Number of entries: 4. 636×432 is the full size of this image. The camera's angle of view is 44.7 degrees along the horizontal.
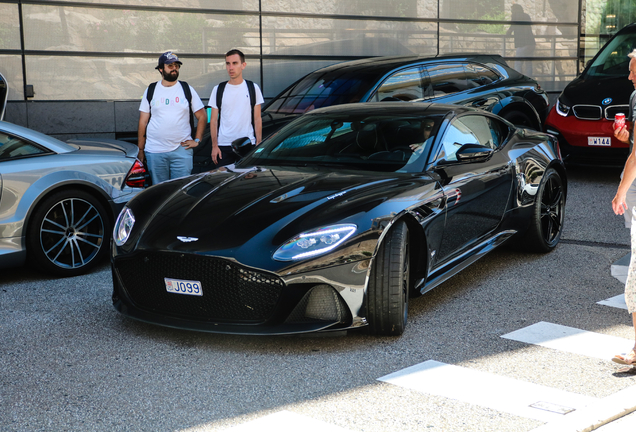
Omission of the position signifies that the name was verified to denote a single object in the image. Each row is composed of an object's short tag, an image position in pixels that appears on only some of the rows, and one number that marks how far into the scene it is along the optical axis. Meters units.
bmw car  10.09
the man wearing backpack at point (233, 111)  7.54
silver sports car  5.80
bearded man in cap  7.07
